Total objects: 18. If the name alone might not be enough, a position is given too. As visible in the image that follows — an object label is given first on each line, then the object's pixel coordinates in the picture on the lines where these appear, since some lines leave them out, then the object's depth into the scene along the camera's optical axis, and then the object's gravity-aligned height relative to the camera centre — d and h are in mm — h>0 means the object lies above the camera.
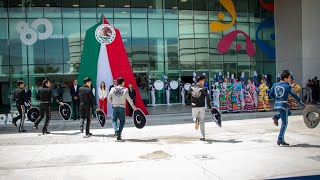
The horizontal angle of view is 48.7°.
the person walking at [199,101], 9711 -393
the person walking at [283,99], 8750 -329
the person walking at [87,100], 11148 -378
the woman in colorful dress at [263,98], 17627 -600
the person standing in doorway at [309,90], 23684 -309
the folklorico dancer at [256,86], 18078 -22
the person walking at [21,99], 12516 -360
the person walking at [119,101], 10125 -379
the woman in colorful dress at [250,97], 17703 -543
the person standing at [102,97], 15559 -401
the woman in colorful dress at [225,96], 17500 -479
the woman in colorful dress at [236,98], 17420 -578
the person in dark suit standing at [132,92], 15719 -199
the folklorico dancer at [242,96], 17805 -492
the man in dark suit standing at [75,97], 16188 -403
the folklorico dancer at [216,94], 18250 -398
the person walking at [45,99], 11953 -352
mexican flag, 16250 +1347
